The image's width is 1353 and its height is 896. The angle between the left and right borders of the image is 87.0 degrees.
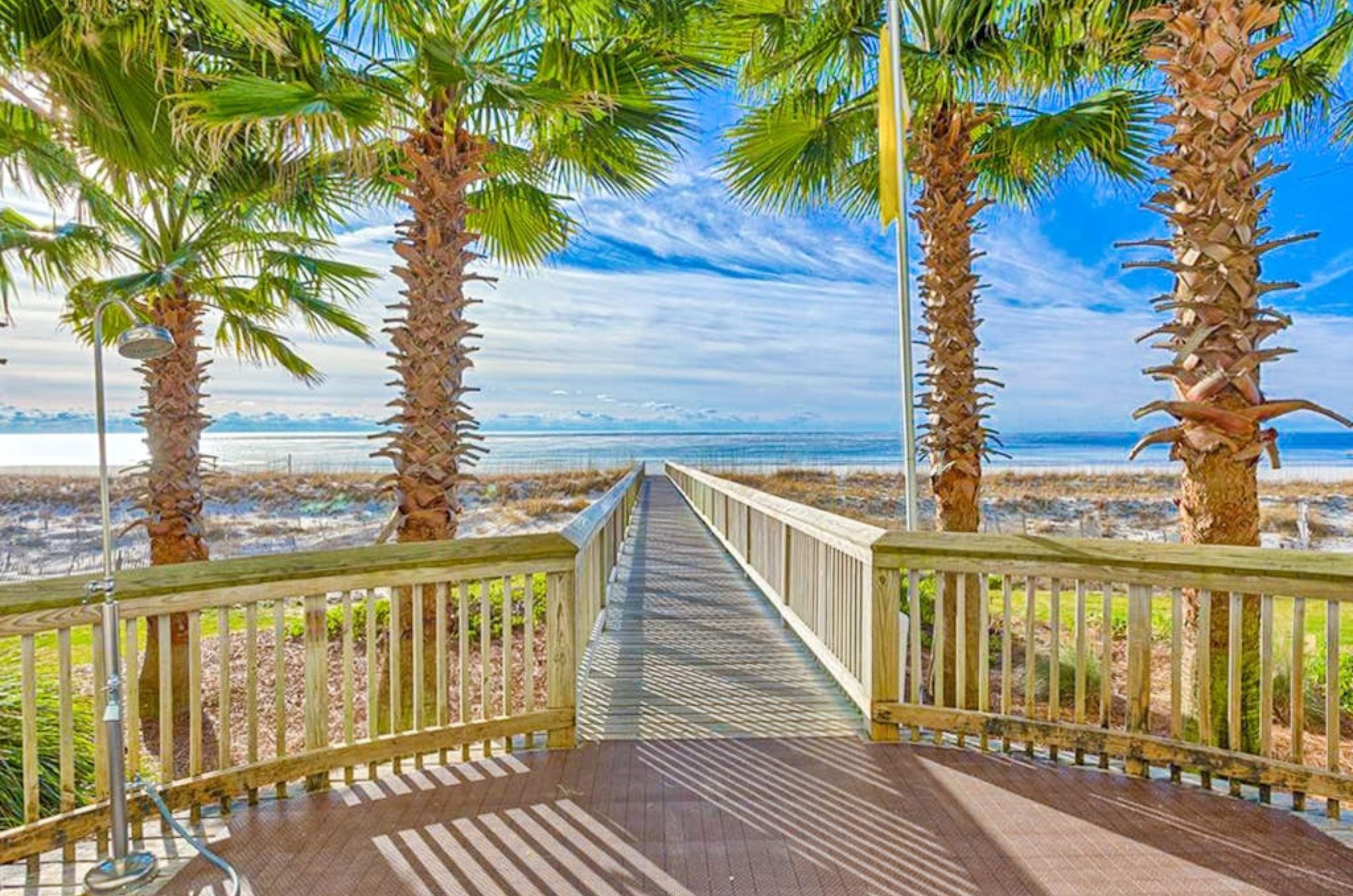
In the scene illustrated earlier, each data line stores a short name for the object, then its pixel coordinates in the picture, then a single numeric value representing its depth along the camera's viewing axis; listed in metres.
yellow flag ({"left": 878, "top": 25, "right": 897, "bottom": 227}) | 4.06
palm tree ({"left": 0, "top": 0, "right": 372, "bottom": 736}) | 4.49
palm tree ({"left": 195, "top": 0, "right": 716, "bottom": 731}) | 4.61
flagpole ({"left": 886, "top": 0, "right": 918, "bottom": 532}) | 4.00
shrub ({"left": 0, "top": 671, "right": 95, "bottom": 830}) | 3.40
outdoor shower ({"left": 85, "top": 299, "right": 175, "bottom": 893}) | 2.16
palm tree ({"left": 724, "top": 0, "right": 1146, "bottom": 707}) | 5.49
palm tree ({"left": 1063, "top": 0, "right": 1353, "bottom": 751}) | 3.62
